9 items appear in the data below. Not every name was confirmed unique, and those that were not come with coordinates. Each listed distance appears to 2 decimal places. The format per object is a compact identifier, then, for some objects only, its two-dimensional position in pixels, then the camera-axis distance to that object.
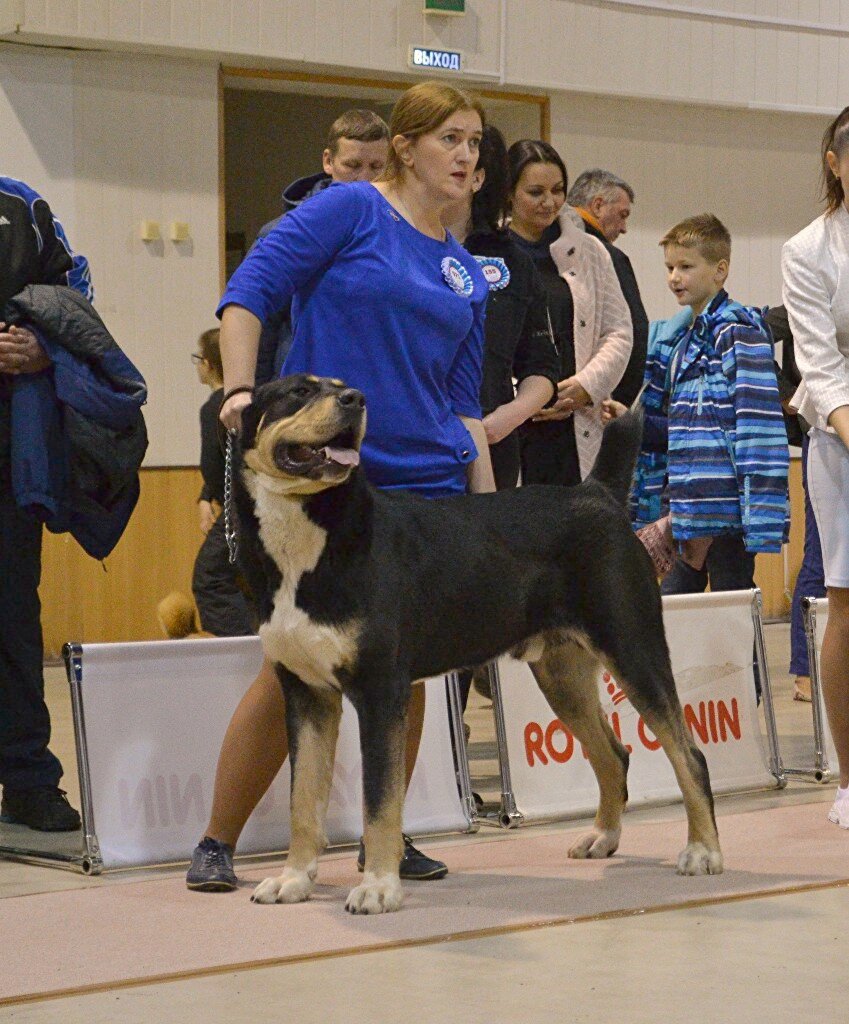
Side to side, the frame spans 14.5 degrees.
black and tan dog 7.14
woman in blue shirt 7.51
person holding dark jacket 9.04
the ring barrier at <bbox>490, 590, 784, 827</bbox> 9.65
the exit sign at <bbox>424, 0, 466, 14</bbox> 18.97
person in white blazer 8.99
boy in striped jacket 11.74
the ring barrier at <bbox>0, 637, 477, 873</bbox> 8.42
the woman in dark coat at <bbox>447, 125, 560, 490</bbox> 9.77
